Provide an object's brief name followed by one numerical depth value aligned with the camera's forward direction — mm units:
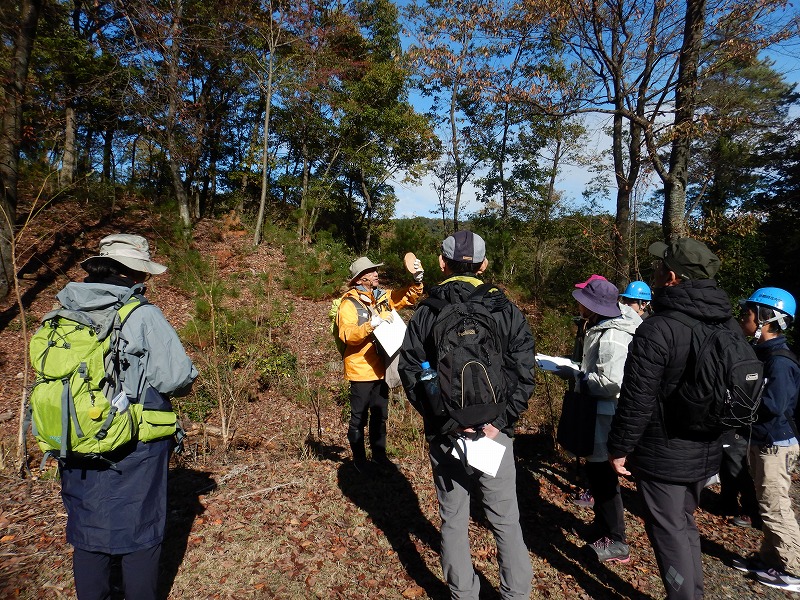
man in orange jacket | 3387
